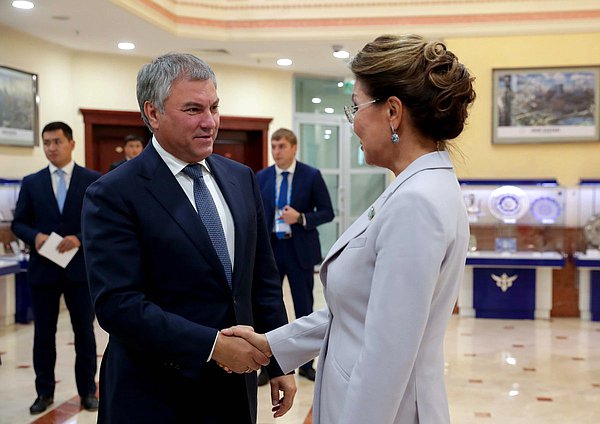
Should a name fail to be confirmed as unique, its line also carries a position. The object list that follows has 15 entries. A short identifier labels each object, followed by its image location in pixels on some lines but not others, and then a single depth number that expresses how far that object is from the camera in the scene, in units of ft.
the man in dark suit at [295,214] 17.84
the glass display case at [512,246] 26.12
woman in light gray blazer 5.07
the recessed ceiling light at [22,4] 22.56
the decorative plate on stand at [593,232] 26.09
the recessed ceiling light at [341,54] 30.89
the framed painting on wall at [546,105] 26.81
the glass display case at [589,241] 26.08
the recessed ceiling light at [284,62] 33.76
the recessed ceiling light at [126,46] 29.84
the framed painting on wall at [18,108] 26.17
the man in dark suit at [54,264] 15.31
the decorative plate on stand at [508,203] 26.04
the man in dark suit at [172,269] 6.42
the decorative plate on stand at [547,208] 26.30
